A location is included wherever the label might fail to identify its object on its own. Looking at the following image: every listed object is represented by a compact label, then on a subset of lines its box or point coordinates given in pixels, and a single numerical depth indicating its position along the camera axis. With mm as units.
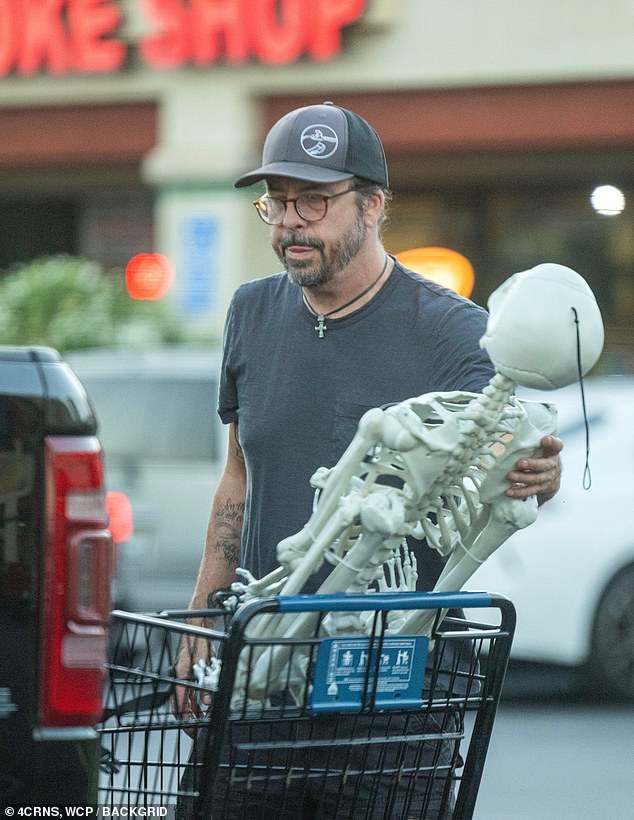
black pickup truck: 5852
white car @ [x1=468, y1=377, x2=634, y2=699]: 16469
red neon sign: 29906
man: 6574
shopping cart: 5418
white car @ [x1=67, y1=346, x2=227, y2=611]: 18266
